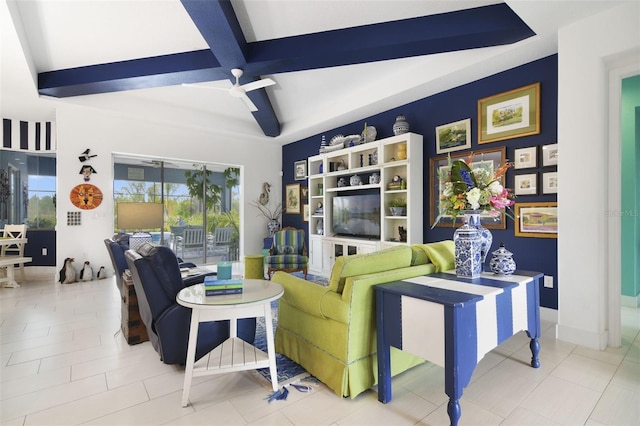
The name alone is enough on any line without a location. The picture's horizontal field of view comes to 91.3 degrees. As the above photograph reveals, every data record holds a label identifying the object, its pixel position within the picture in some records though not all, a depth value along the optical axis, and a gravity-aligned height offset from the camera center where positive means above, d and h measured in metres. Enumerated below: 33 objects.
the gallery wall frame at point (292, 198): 7.03 +0.34
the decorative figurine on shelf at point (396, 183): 4.57 +0.44
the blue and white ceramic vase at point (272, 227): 7.11 -0.32
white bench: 4.63 -0.79
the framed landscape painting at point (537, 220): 3.25 -0.08
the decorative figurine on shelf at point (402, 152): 4.47 +0.88
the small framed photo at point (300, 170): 6.80 +0.96
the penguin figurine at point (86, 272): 5.16 -0.98
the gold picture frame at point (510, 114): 3.39 +1.13
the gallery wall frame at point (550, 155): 3.22 +0.60
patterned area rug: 2.15 -1.14
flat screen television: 4.94 -0.04
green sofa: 1.90 -0.68
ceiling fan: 3.78 +1.56
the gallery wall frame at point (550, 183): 3.22 +0.31
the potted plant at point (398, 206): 4.56 +0.10
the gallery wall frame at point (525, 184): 3.38 +0.31
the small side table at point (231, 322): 1.88 -0.68
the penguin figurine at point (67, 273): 5.03 -0.96
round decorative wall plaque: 5.24 +0.29
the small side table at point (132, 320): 2.75 -0.94
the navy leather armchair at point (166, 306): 2.15 -0.65
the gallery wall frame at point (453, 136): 4.00 +1.00
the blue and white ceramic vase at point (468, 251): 2.15 -0.27
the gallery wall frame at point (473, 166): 3.70 +0.58
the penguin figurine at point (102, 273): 5.35 -1.03
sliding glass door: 6.31 +0.32
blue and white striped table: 1.56 -0.60
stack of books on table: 2.03 -0.48
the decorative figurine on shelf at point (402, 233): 4.60 -0.30
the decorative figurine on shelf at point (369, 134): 5.04 +1.28
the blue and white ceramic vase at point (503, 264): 2.23 -0.37
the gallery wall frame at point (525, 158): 3.39 +0.60
